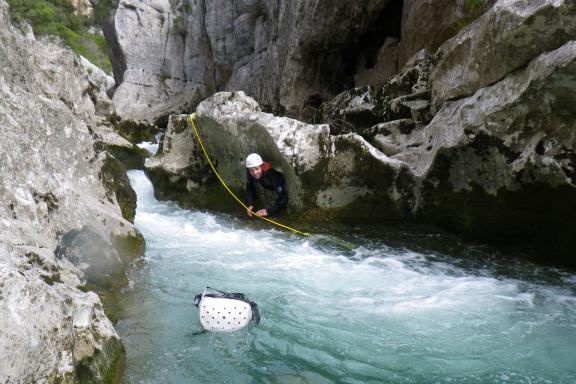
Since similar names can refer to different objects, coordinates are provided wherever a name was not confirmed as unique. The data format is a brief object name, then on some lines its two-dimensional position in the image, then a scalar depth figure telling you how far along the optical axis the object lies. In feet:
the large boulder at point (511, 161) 15.88
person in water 23.25
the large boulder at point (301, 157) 22.70
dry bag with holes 13.24
